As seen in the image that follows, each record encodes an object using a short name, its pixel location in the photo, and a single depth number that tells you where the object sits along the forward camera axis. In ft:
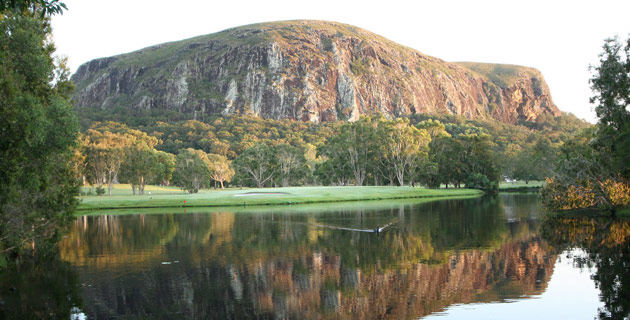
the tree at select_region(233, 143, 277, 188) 367.66
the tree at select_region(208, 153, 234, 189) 429.79
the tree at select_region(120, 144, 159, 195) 292.40
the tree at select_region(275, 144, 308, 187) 380.37
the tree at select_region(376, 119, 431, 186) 331.57
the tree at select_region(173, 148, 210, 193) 308.40
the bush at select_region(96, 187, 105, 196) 284.61
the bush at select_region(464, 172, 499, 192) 354.97
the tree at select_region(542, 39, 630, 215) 117.80
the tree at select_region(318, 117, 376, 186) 343.67
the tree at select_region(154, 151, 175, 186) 382.22
